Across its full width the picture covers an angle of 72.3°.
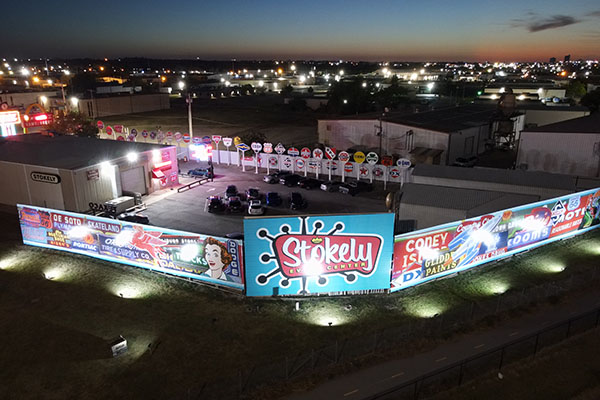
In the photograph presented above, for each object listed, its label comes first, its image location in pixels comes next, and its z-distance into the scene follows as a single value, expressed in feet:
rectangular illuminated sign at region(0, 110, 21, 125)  183.21
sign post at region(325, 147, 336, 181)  145.87
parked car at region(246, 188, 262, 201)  122.83
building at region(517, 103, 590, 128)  224.12
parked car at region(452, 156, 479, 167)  158.92
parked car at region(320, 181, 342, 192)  133.18
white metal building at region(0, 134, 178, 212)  110.32
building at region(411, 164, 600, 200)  94.79
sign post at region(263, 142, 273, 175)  153.79
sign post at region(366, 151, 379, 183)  136.67
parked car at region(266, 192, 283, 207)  118.52
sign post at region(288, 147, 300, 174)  152.35
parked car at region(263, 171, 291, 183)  142.41
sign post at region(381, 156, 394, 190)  139.74
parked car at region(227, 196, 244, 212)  112.68
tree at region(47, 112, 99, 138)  193.77
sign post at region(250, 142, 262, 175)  152.76
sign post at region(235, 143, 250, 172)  157.69
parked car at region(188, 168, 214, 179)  148.15
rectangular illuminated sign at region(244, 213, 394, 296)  61.57
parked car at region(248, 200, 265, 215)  109.70
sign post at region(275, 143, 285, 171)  150.41
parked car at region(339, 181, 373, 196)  129.49
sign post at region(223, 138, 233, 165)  162.60
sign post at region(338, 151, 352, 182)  140.76
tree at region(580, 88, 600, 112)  280.31
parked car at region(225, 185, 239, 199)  124.67
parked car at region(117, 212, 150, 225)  98.63
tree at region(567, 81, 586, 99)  341.82
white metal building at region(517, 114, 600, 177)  137.69
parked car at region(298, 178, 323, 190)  136.67
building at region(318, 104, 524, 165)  162.09
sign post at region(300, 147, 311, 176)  150.20
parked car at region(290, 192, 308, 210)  116.26
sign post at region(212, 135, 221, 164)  165.16
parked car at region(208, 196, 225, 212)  112.88
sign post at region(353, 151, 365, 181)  137.18
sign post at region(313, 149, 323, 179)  146.54
